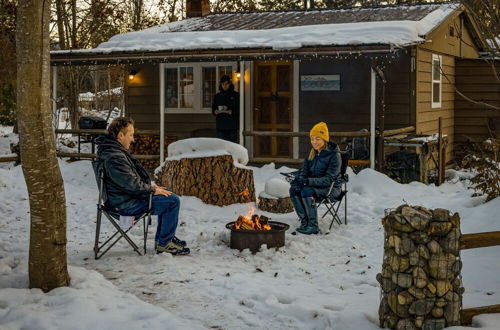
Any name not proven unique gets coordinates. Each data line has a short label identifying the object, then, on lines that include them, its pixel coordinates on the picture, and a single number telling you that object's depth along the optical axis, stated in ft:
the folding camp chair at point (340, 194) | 29.55
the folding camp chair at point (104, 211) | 23.77
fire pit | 25.22
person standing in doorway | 47.88
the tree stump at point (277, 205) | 33.88
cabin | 44.60
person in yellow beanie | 28.94
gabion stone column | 16.46
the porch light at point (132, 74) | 58.80
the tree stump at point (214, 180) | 35.04
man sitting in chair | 23.68
